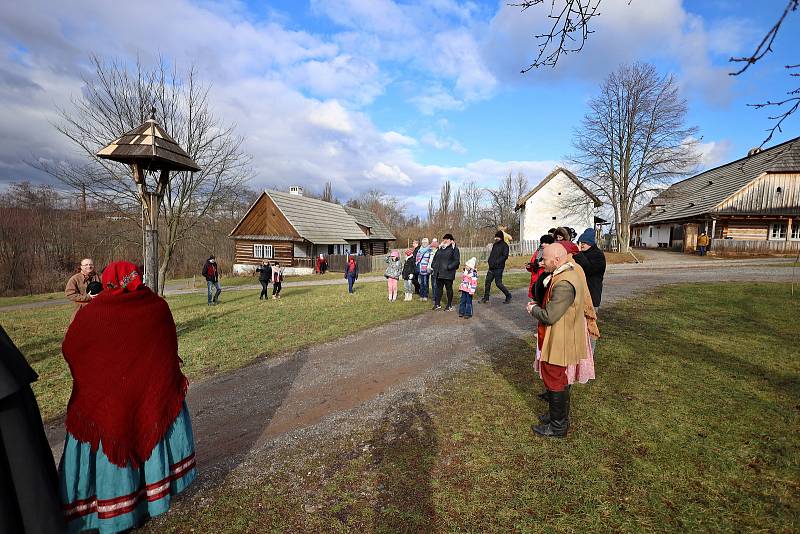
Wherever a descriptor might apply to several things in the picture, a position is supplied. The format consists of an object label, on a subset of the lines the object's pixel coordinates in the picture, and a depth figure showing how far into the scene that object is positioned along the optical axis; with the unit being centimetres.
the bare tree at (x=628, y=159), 2622
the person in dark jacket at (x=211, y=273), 1366
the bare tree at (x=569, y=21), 303
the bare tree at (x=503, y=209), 5456
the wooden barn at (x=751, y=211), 2395
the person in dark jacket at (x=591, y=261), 590
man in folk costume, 343
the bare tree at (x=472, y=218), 5993
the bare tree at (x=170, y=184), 1512
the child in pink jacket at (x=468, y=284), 854
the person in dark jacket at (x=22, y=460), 165
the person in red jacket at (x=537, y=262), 630
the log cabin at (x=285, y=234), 3089
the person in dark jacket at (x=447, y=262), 936
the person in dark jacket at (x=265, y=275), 1505
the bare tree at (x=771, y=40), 204
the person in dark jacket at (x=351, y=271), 1531
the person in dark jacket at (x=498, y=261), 970
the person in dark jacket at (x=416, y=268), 1157
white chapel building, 3406
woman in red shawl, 237
